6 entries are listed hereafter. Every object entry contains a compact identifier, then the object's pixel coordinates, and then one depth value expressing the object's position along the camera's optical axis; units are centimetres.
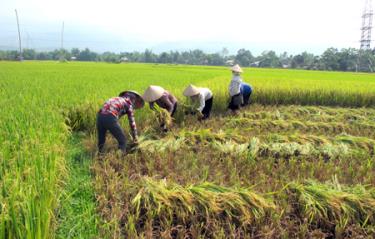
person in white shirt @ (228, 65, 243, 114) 671
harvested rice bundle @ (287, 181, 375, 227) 269
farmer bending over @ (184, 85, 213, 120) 543
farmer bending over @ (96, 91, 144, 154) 373
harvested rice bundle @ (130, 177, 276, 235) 260
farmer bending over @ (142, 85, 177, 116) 447
